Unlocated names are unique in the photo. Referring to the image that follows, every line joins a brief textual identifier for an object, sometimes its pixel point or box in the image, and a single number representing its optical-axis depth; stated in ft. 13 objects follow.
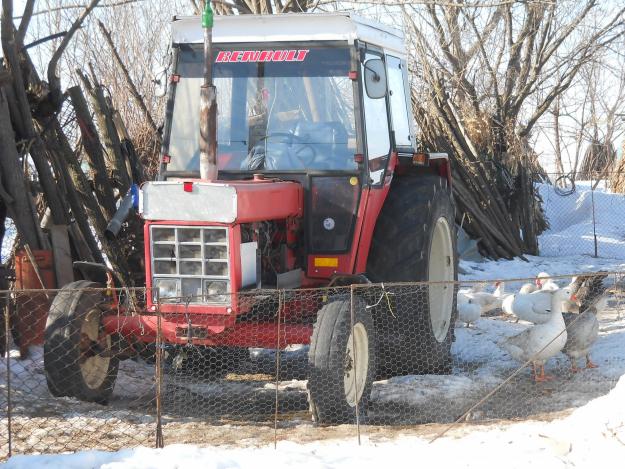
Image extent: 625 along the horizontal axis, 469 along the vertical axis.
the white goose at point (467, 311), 60.54
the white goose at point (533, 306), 58.18
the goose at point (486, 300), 67.67
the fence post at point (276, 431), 33.86
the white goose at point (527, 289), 67.36
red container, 48.49
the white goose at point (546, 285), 68.78
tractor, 38.68
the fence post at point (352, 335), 34.53
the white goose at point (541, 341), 47.14
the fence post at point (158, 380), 33.83
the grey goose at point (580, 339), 48.42
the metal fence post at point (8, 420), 33.12
